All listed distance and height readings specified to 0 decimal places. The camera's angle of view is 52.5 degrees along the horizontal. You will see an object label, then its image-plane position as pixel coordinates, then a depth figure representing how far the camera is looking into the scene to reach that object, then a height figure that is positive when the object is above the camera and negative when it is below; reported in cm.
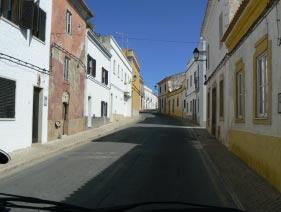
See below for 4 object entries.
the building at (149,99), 5883 +405
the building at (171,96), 3801 +314
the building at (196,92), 2193 +235
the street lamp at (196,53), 1617 +366
